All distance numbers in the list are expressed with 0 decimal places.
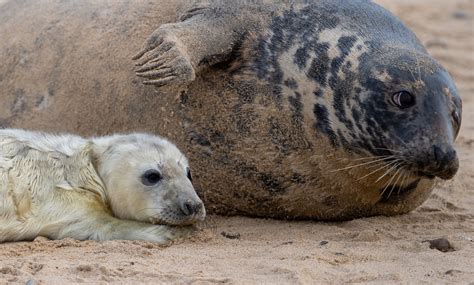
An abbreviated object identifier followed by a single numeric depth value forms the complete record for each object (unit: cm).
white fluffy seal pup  976
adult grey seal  1047
